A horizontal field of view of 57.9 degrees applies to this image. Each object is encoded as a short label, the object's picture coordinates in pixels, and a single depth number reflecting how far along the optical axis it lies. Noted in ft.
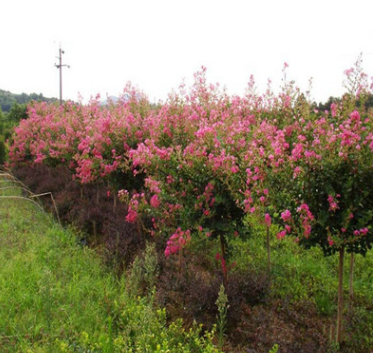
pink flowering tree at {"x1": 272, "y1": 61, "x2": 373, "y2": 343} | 8.66
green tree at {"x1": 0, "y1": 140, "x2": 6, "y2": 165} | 57.00
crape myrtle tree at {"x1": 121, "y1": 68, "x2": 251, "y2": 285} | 11.64
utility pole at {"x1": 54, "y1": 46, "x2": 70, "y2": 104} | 82.96
